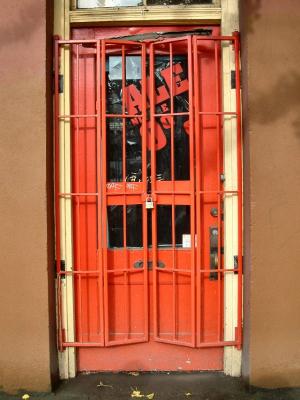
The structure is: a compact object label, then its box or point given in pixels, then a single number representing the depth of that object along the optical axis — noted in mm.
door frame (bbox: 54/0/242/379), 3398
